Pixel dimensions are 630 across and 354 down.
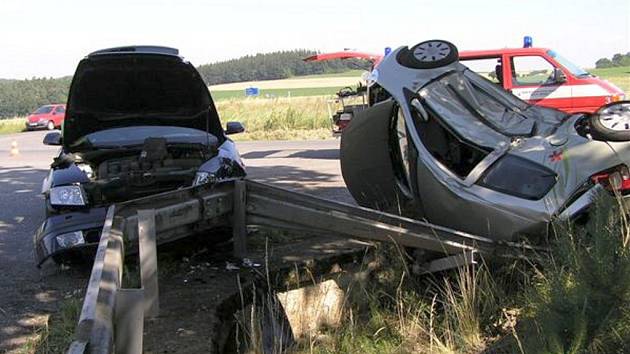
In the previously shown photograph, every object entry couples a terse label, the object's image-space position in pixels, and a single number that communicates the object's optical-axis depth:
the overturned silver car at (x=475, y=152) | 4.21
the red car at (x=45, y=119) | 35.19
